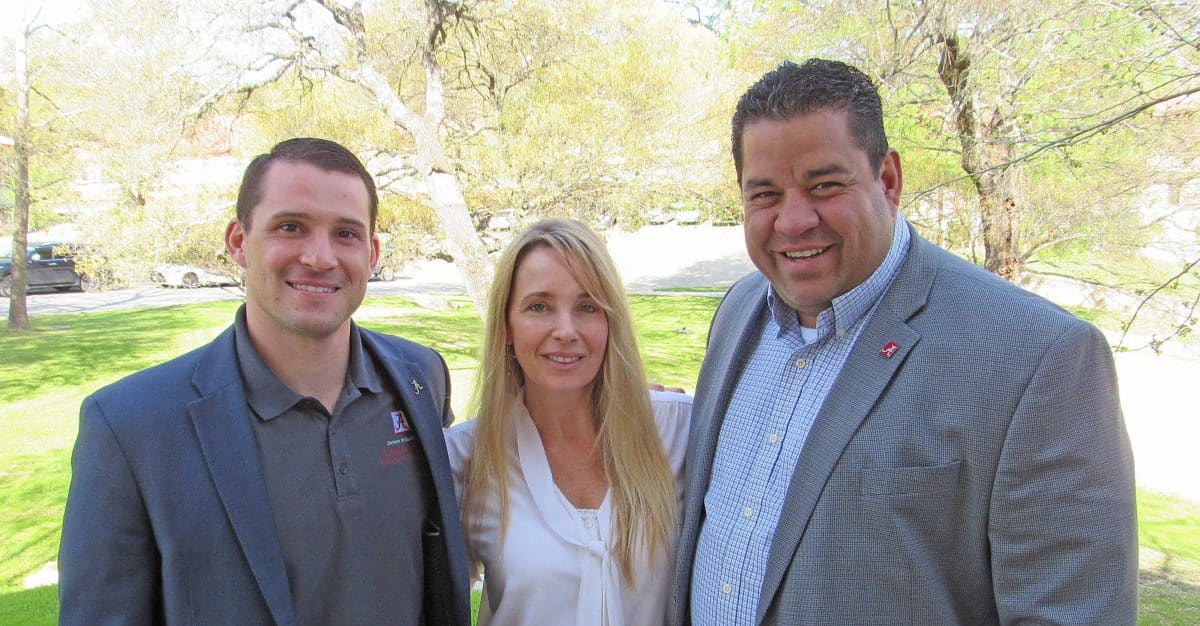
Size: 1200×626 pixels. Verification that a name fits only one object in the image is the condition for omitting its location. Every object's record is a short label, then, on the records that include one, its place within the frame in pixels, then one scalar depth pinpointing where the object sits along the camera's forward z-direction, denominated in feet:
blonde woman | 7.70
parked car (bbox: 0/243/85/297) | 73.56
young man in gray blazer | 5.98
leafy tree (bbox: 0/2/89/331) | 45.11
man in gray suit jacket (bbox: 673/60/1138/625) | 5.25
